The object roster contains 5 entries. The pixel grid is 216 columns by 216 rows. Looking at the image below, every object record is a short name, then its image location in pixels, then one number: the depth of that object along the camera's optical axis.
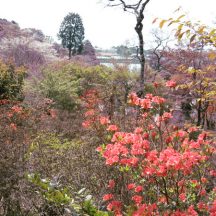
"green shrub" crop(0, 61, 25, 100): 14.07
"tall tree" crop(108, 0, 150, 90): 14.84
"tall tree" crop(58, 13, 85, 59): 40.59
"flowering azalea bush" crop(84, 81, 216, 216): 3.27
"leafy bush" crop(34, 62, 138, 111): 16.83
